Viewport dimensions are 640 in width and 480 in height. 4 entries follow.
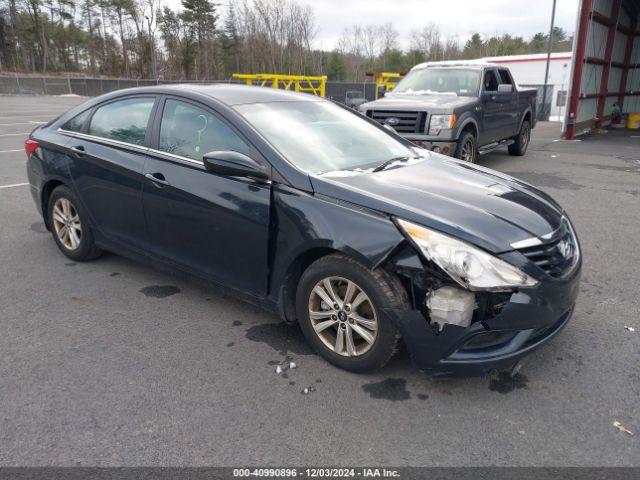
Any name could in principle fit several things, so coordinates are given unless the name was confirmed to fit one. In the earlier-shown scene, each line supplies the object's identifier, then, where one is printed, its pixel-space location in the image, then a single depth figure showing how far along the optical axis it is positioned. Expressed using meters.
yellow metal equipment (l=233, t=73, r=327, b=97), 21.06
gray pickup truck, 8.38
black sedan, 2.67
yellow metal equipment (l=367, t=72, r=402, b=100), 23.79
